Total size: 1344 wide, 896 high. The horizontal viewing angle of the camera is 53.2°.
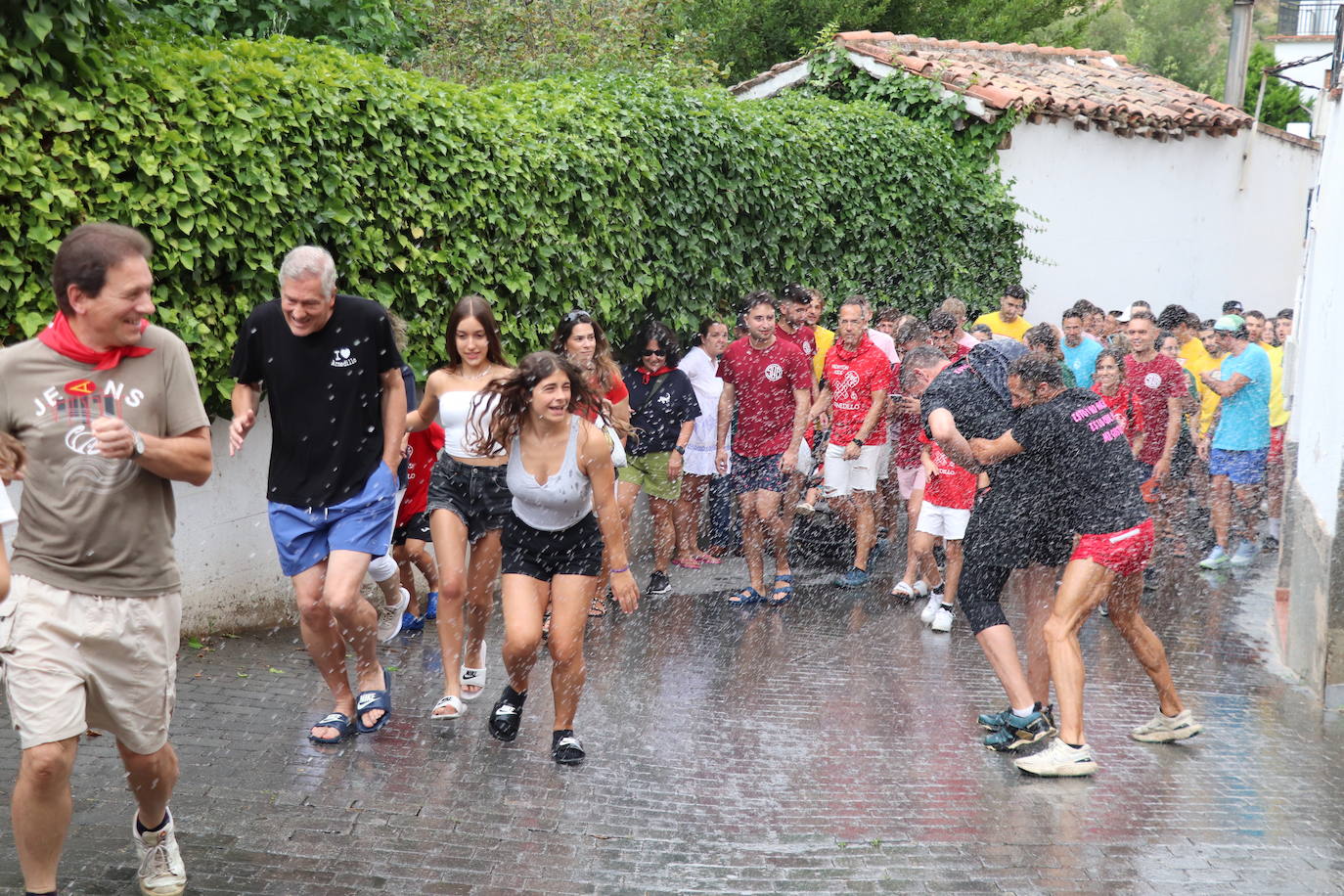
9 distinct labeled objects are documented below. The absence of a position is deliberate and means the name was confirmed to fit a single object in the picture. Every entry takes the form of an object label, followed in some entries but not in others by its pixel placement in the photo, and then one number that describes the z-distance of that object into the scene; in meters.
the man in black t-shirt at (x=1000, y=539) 6.66
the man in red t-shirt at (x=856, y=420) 10.05
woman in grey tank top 6.01
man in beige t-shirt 4.07
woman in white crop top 6.62
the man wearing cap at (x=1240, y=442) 11.80
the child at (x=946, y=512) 9.27
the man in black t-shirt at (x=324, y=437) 5.96
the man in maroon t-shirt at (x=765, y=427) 9.79
